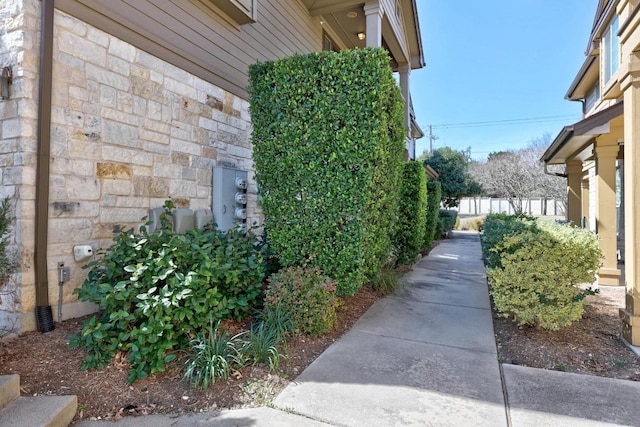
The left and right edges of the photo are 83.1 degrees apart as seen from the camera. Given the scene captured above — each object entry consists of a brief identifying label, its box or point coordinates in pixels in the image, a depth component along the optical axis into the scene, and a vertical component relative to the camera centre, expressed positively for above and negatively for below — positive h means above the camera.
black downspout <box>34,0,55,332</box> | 3.20 +0.38
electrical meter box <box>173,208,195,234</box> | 4.47 -0.06
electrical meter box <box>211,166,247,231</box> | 5.27 +0.28
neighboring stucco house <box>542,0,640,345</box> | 3.61 +1.36
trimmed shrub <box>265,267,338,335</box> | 3.59 -0.82
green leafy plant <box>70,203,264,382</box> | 2.72 -0.65
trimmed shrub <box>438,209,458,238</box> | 14.98 -0.13
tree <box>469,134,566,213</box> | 21.08 +2.63
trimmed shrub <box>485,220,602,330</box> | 3.72 -0.64
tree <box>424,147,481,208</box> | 18.27 +2.09
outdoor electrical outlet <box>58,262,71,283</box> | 3.37 -0.56
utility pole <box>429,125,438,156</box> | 36.66 +8.32
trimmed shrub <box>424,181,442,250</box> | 10.21 +0.24
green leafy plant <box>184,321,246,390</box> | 2.68 -1.12
